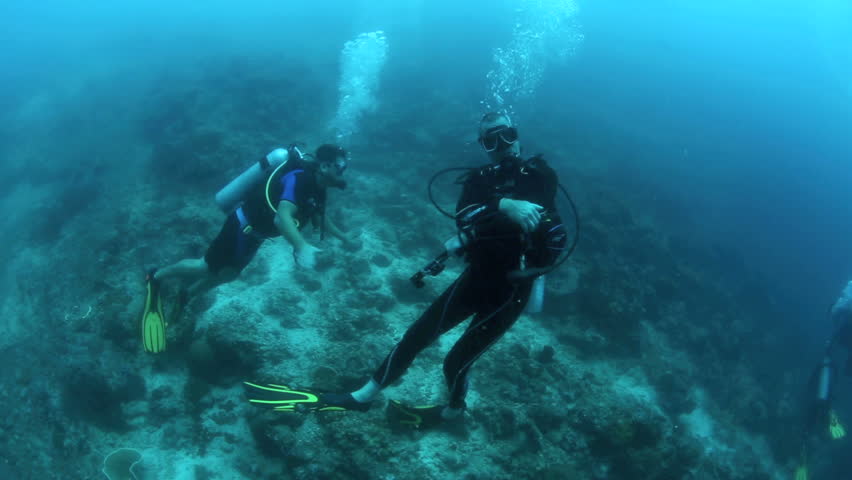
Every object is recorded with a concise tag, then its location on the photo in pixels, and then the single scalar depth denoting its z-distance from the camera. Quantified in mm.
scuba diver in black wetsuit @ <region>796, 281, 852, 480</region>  9273
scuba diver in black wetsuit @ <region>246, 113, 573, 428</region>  2918
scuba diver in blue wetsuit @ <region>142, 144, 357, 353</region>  4250
